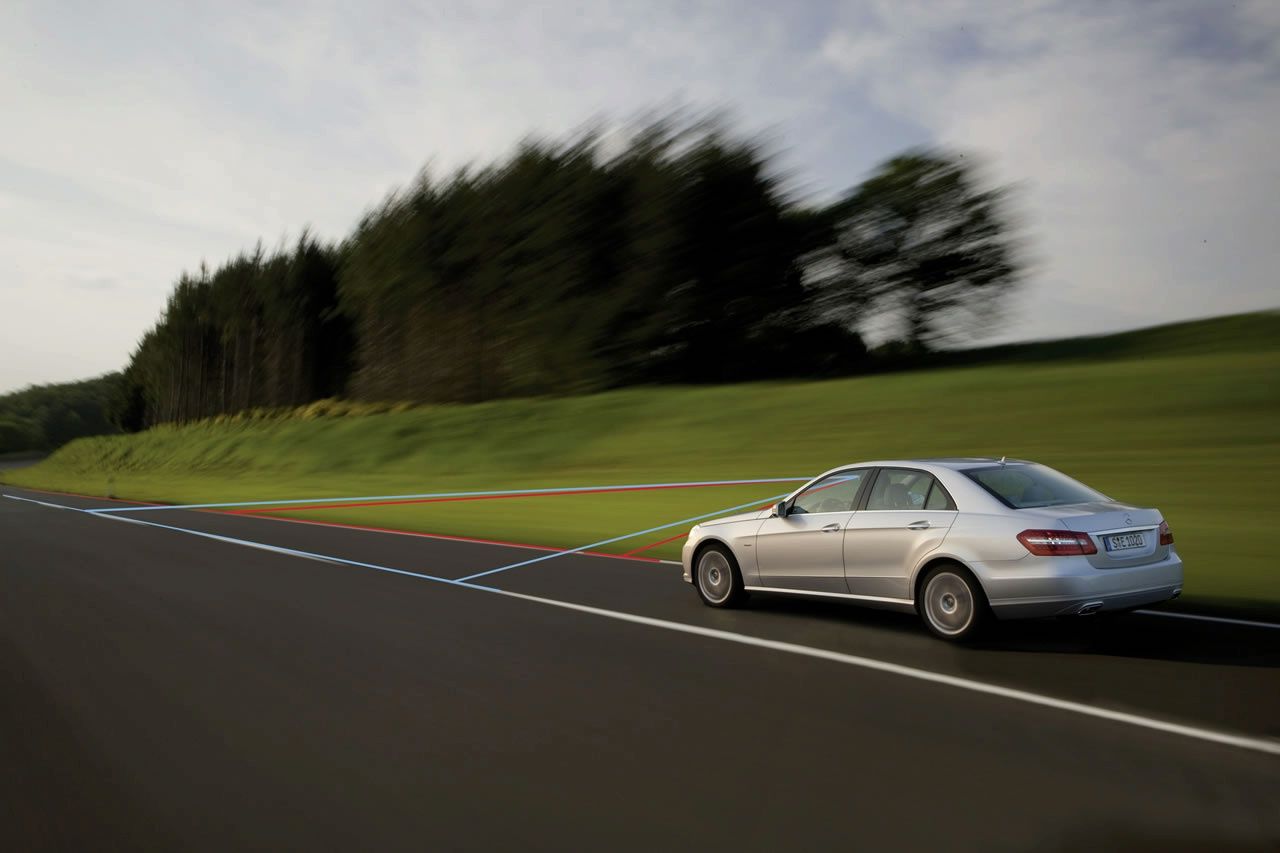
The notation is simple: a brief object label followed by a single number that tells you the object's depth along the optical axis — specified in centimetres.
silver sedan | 654
